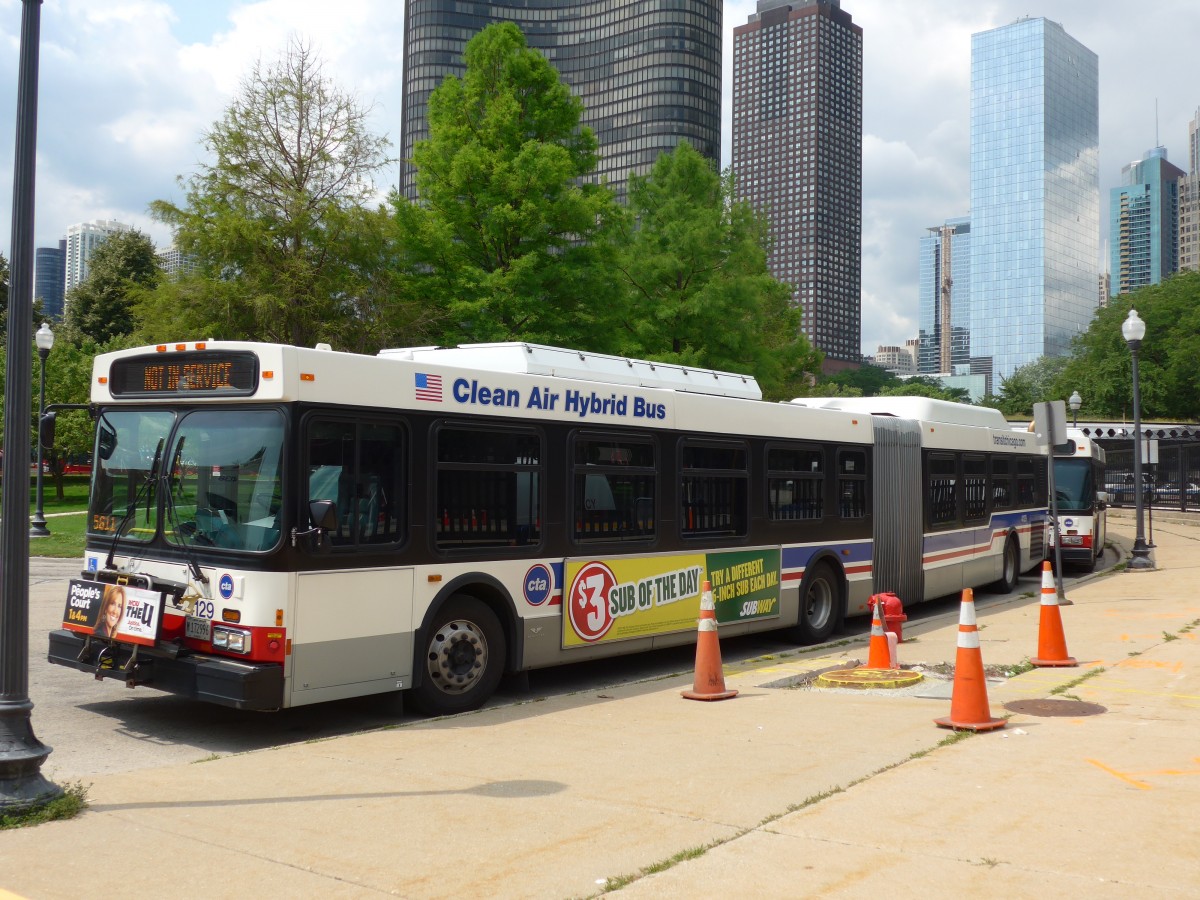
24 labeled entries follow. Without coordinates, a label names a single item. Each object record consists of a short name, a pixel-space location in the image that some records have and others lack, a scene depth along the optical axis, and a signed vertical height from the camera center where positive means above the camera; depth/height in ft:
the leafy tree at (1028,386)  378.08 +38.00
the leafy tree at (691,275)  93.40 +18.21
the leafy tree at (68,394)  150.10 +12.86
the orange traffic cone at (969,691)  26.61 -4.71
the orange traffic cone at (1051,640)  36.70 -4.78
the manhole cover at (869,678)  33.30 -5.53
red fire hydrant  37.42 -4.04
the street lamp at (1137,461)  72.38 +2.25
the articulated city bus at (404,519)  26.50 -0.85
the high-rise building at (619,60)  451.53 +177.59
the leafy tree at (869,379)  562.25 +57.56
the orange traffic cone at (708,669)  31.50 -5.02
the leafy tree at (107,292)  214.90 +36.76
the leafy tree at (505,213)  80.53 +19.85
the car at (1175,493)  136.98 +0.14
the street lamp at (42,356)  85.74 +9.86
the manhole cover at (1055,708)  28.94 -5.58
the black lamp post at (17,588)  18.95 -1.75
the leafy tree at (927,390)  422.16 +39.95
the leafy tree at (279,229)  82.33 +18.98
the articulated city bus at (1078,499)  76.84 -0.39
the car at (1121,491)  158.85 +0.38
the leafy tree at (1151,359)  248.11 +31.09
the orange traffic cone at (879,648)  34.83 -4.84
